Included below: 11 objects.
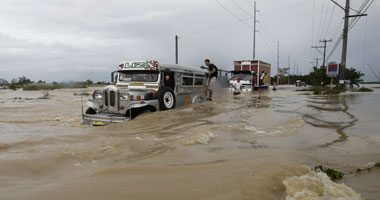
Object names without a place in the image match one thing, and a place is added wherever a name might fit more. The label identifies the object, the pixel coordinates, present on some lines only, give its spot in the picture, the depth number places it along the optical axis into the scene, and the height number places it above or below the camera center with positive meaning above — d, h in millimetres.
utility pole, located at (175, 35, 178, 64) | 25727 +3727
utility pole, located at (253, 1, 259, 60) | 43531 +8921
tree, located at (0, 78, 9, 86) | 36781 +423
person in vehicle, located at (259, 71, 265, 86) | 24472 +660
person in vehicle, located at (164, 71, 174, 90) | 8408 +192
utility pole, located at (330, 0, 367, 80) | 20859 +3856
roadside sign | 19500 +1161
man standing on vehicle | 11664 +544
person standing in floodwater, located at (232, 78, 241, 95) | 16609 -212
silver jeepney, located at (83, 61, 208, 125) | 7168 -224
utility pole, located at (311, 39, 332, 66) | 52819 +7527
